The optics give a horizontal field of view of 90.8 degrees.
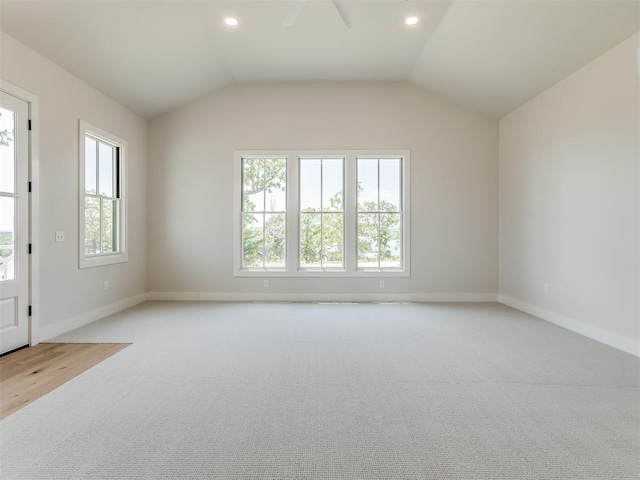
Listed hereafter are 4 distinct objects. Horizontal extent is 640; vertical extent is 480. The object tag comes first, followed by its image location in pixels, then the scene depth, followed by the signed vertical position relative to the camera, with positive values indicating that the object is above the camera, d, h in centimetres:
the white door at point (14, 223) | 296 +15
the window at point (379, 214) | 530 +42
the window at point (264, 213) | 533 +44
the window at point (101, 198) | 390 +56
